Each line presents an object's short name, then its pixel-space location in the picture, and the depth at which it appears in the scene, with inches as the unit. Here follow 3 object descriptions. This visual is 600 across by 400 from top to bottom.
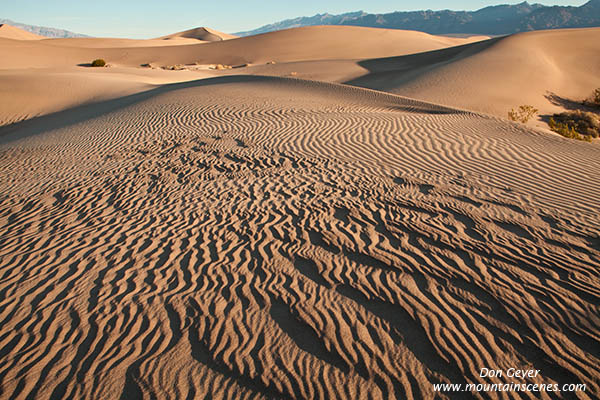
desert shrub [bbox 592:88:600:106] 727.7
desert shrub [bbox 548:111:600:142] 567.8
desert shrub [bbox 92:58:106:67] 1574.8
